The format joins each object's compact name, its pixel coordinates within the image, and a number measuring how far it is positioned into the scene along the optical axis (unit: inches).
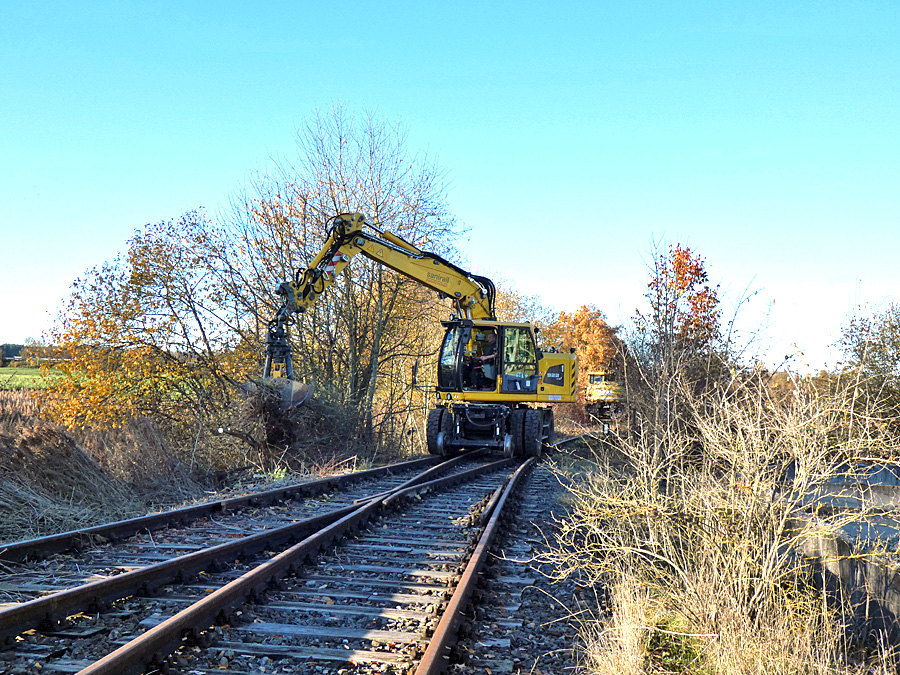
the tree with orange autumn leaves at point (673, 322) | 449.4
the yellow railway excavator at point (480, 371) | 673.0
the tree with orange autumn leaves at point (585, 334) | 2311.8
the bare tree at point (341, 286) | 824.3
